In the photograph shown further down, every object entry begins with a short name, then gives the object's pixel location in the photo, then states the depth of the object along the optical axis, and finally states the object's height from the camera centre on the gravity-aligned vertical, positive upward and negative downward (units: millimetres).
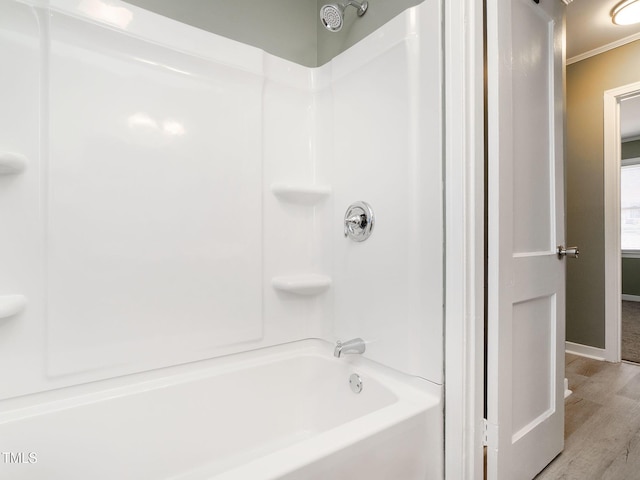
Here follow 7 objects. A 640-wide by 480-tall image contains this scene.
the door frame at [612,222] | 2643 +126
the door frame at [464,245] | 1177 -22
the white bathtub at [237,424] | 1004 -671
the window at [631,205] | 5168 +521
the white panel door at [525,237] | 1219 +6
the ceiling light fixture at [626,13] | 2084 +1444
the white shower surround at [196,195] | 1186 +189
